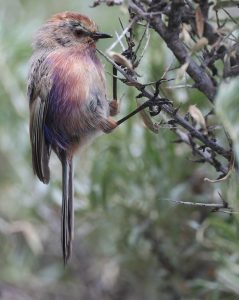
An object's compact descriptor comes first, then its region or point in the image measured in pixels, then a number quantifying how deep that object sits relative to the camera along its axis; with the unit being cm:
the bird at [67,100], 615
